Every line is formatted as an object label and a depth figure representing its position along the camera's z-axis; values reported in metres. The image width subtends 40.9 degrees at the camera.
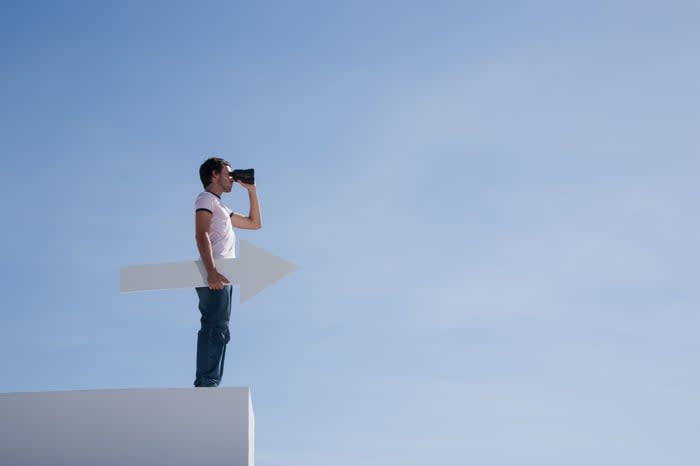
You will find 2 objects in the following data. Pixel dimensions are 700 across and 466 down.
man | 7.46
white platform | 6.81
